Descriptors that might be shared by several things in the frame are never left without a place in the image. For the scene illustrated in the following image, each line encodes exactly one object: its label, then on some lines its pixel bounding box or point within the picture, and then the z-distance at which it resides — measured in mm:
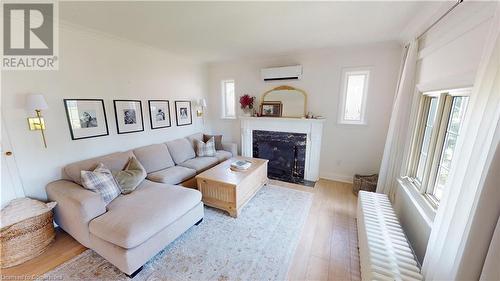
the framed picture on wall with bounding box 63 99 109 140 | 2383
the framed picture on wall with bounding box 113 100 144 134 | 2887
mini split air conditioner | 3518
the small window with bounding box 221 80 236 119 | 4523
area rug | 1667
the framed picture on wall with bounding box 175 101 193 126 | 3916
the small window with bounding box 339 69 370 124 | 3242
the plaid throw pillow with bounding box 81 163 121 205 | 1992
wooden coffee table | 2463
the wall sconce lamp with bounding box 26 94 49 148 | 1948
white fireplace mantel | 3531
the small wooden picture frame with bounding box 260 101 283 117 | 3887
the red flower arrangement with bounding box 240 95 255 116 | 4055
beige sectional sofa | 1611
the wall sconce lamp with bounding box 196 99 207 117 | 4344
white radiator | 1238
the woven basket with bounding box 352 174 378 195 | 3012
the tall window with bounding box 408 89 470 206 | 1586
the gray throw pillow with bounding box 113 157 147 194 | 2268
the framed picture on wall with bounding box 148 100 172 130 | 3395
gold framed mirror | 3684
